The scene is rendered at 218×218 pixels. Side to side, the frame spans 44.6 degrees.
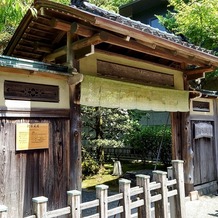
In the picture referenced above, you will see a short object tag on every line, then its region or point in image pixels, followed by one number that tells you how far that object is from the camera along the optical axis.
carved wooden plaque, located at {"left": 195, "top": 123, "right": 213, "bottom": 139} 7.83
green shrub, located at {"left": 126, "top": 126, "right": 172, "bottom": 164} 11.38
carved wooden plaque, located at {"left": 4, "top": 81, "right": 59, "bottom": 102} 4.15
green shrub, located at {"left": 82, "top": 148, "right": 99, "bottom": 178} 10.48
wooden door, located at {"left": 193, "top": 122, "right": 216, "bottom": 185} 7.87
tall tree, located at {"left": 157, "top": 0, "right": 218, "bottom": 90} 9.32
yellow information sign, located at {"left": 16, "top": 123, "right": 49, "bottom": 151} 4.18
